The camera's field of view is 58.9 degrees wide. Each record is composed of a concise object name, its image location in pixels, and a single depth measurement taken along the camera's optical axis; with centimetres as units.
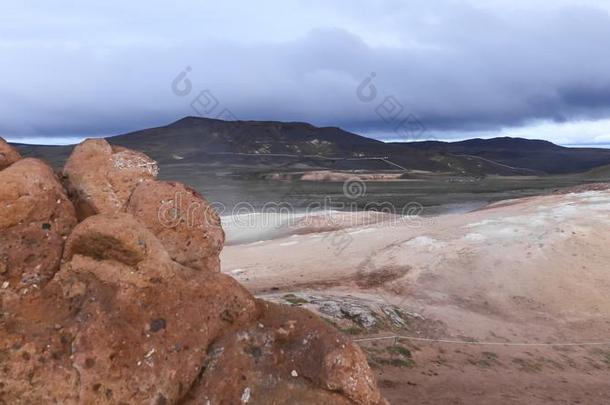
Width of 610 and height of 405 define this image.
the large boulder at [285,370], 514
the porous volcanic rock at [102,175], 659
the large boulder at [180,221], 635
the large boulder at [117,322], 480
